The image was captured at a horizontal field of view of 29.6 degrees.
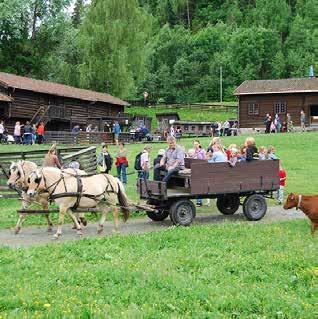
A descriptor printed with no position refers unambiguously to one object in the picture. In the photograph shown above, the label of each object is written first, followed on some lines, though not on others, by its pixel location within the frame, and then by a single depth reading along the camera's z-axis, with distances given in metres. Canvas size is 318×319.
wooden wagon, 15.41
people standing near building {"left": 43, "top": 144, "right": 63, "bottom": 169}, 18.45
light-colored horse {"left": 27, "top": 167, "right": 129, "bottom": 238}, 14.15
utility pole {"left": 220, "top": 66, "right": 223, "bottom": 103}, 86.41
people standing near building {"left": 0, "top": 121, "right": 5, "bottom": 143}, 39.22
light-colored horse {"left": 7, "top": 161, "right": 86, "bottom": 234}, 14.55
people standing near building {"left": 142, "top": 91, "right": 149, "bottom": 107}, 81.38
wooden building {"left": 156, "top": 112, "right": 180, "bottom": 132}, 59.21
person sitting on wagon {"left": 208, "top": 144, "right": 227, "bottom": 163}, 17.34
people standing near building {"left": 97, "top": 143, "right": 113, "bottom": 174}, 23.06
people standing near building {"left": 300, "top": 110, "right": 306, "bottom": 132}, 48.16
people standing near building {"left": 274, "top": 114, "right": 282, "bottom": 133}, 47.92
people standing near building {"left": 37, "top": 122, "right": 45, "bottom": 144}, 39.81
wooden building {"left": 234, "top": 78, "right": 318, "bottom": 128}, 54.53
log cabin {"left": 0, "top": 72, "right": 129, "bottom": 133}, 45.77
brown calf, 13.63
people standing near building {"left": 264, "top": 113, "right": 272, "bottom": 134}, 48.04
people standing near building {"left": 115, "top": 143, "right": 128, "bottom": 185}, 22.98
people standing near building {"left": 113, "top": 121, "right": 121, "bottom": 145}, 43.72
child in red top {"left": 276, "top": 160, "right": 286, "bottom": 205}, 19.09
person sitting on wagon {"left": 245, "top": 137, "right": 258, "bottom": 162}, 16.57
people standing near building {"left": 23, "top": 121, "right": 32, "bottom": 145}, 38.72
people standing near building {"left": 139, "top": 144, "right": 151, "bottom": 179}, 20.53
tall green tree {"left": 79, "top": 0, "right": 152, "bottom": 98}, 60.22
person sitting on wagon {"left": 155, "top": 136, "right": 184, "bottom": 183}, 15.84
